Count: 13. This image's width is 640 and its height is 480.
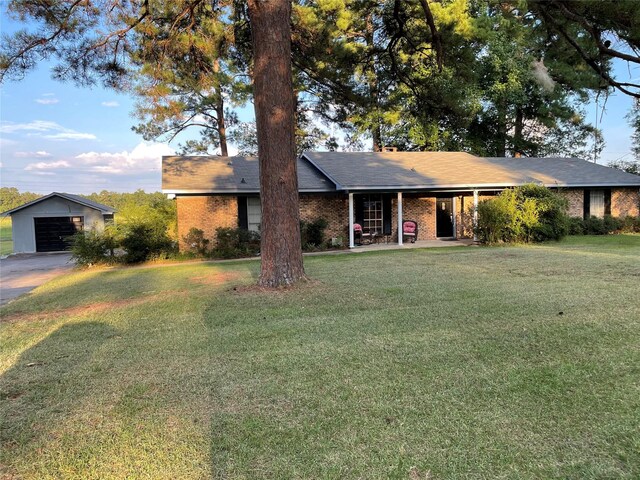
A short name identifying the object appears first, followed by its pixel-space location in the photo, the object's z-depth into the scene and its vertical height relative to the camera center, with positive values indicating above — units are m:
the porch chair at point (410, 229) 17.55 -0.61
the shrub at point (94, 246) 14.12 -0.74
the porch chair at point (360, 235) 17.06 -0.81
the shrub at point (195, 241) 15.48 -0.73
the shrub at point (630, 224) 19.47 -0.78
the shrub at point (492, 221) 14.66 -0.32
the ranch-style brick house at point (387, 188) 15.99 +1.09
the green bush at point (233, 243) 15.09 -0.86
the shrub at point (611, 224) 18.91 -0.71
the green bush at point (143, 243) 14.39 -0.69
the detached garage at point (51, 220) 23.70 +0.34
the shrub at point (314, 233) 16.23 -0.59
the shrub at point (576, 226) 18.20 -0.75
